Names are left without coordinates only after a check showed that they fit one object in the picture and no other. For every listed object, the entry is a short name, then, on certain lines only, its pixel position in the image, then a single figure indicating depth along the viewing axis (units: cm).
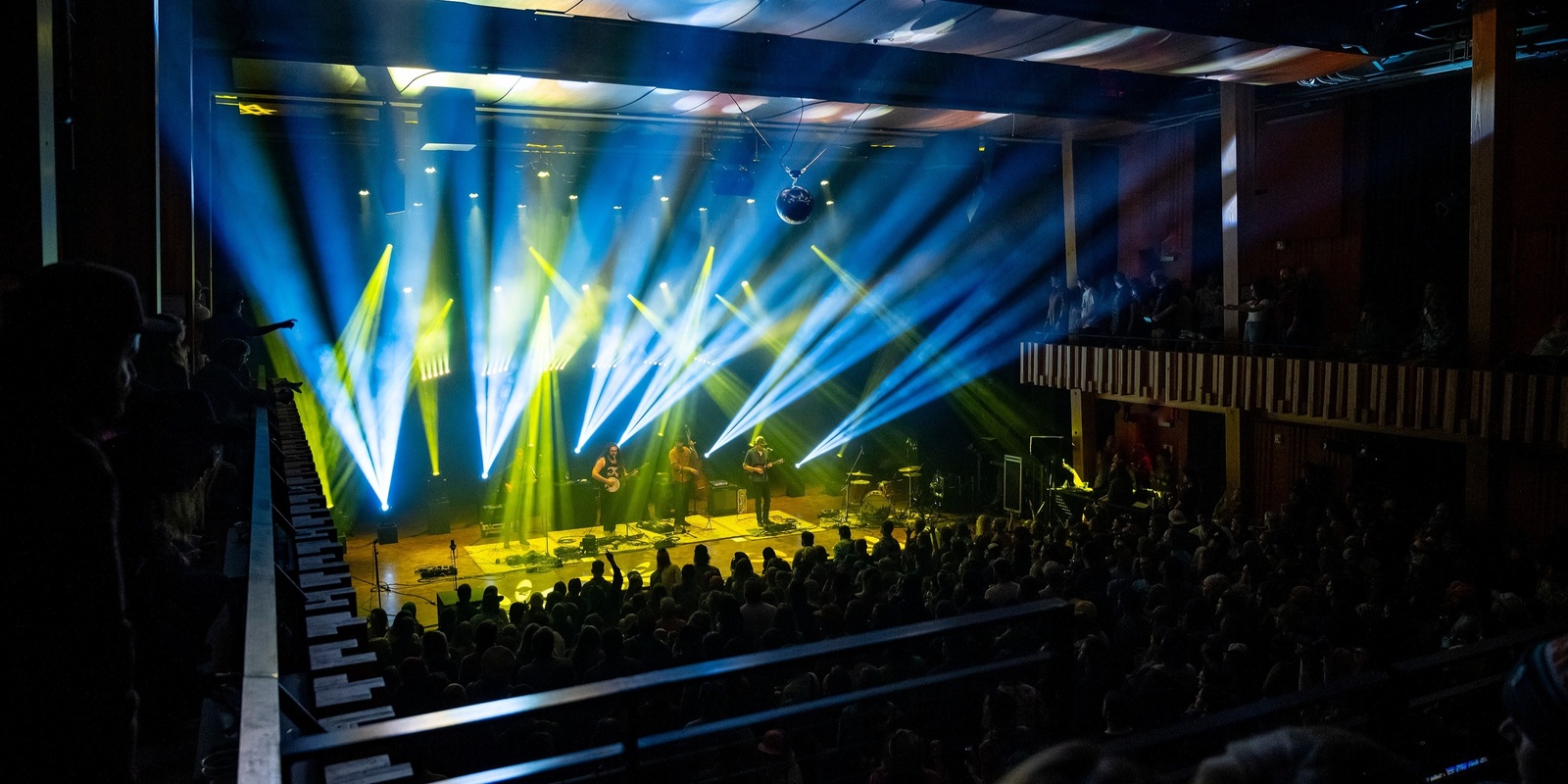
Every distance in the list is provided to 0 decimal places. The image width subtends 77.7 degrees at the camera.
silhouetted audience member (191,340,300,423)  418
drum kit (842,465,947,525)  1530
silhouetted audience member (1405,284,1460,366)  964
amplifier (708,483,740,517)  1560
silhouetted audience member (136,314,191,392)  333
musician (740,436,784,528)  1474
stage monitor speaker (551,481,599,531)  1488
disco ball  1042
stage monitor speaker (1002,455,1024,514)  1445
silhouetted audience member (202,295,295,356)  598
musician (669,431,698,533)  1482
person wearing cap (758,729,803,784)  354
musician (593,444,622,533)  1459
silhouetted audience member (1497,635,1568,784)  145
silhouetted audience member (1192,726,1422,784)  97
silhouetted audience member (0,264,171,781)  135
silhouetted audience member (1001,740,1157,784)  87
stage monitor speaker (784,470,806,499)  1739
